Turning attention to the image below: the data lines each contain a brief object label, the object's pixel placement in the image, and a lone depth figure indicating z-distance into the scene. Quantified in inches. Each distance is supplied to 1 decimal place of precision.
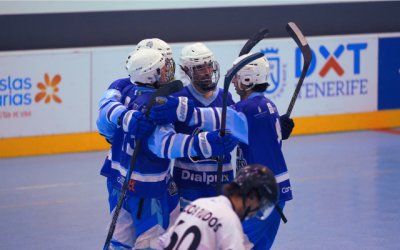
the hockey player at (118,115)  385.3
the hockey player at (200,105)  394.6
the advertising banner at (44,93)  705.9
